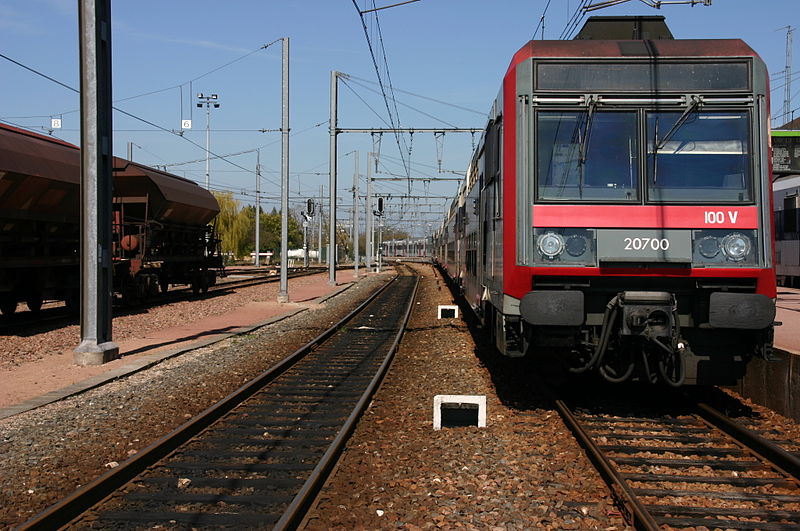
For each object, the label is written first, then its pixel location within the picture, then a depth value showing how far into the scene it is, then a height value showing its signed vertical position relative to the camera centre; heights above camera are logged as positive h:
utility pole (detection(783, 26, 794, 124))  43.04 +9.57
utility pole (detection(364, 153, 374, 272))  42.89 +3.13
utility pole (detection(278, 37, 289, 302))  22.66 +2.58
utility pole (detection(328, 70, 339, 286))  29.21 +3.02
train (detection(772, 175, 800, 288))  26.62 +1.20
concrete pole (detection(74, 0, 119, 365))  11.17 +1.11
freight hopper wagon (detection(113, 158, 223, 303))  19.91 +1.00
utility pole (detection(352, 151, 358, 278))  43.88 +3.11
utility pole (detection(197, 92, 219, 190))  57.25 +13.01
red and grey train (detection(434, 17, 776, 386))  6.46 +0.52
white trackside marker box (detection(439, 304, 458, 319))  18.03 -1.27
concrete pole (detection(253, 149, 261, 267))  55.81 +6.63
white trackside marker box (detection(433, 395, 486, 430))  6.99 -1.47
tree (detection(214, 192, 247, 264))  64.38 +3.46
